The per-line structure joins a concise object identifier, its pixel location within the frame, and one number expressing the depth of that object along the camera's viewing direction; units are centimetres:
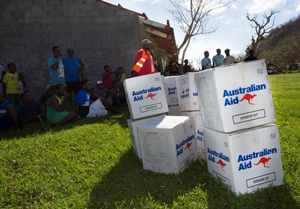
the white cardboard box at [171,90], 412
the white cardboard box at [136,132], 315
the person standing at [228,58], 967
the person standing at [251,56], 889
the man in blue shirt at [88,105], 610
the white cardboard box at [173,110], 399
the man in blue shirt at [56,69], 610
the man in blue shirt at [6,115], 541
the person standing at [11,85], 648
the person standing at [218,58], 999
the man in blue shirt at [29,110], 585
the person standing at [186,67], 1048
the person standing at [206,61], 985
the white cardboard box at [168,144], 260
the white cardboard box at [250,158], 210
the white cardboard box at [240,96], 208
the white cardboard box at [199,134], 295
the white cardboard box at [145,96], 328
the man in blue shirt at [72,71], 670
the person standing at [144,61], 561
